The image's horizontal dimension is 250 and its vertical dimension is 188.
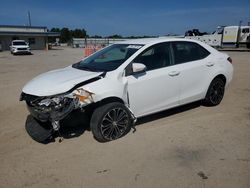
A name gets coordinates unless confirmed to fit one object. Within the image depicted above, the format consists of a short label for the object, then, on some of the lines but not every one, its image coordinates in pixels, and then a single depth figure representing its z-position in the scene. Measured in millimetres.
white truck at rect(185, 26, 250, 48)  22197
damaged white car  2935
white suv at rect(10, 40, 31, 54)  24459
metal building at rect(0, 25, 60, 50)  34144
